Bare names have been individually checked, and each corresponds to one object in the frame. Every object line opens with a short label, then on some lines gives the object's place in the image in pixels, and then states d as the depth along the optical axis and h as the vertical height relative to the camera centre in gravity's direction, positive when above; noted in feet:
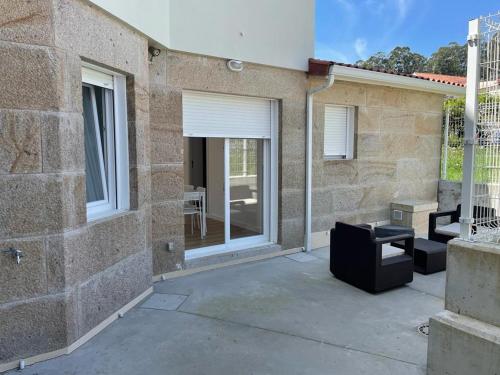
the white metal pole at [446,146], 34.22 +1.46
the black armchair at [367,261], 18.36 -5.13
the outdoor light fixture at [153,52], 19.34 +5.74
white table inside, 30.20 -2.96
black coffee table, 21.62 -5.67
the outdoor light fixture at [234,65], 21.99 +5.76
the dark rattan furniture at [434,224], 24.14 -4.25
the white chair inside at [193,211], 30.57 -4.09
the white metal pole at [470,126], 10.33 +1.00
